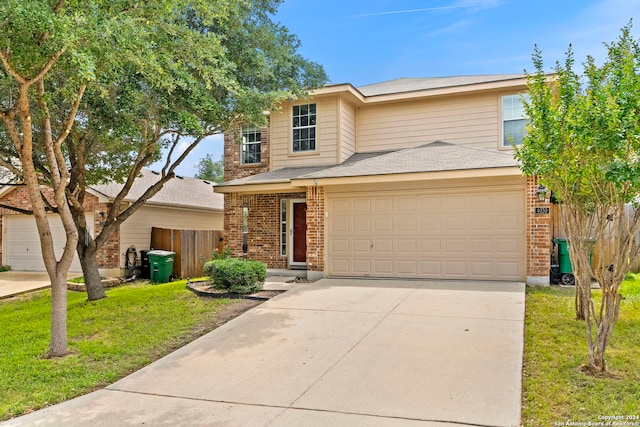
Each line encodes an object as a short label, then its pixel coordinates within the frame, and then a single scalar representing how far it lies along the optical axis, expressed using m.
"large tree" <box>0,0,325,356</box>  5.63
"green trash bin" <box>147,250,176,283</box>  14.33
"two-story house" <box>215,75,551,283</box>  10.26
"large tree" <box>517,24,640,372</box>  4.40
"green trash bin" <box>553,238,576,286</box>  10.02
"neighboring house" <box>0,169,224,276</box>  14.87
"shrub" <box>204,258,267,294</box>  9.77
